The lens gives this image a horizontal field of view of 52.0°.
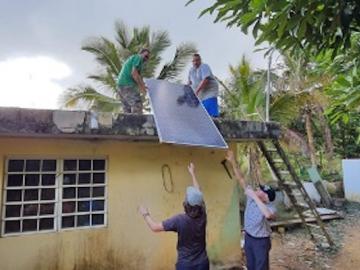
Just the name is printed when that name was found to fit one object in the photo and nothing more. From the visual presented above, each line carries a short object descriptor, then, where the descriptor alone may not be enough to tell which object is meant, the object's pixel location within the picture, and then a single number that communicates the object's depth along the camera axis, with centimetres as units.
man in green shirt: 612
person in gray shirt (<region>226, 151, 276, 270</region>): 440
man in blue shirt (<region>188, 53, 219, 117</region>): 647
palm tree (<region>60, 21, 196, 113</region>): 1202
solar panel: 460
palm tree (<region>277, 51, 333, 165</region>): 1230
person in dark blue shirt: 345
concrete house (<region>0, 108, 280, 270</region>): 475
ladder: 723
